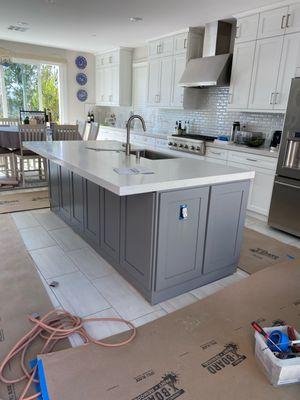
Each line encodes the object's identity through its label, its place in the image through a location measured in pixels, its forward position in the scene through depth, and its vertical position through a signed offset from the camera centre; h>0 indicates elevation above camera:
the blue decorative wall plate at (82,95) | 7.66 +0.43
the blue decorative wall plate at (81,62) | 7.44 +1.21
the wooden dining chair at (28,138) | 4.56 -0.42
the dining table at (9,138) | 4.59 -0.44
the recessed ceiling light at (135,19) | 4.42 +1.38
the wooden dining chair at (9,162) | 4.77 -0.89
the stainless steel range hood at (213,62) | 4.31 +0.82
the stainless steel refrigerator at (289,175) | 3.27 -0.58
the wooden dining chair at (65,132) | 4.94 -0.34
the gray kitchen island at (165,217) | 1.93 -0.71
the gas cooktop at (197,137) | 4.78 -0.31
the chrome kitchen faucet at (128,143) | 2.58 -0.26
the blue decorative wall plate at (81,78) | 7.55 +0.82
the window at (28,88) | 6.79 +0.49
